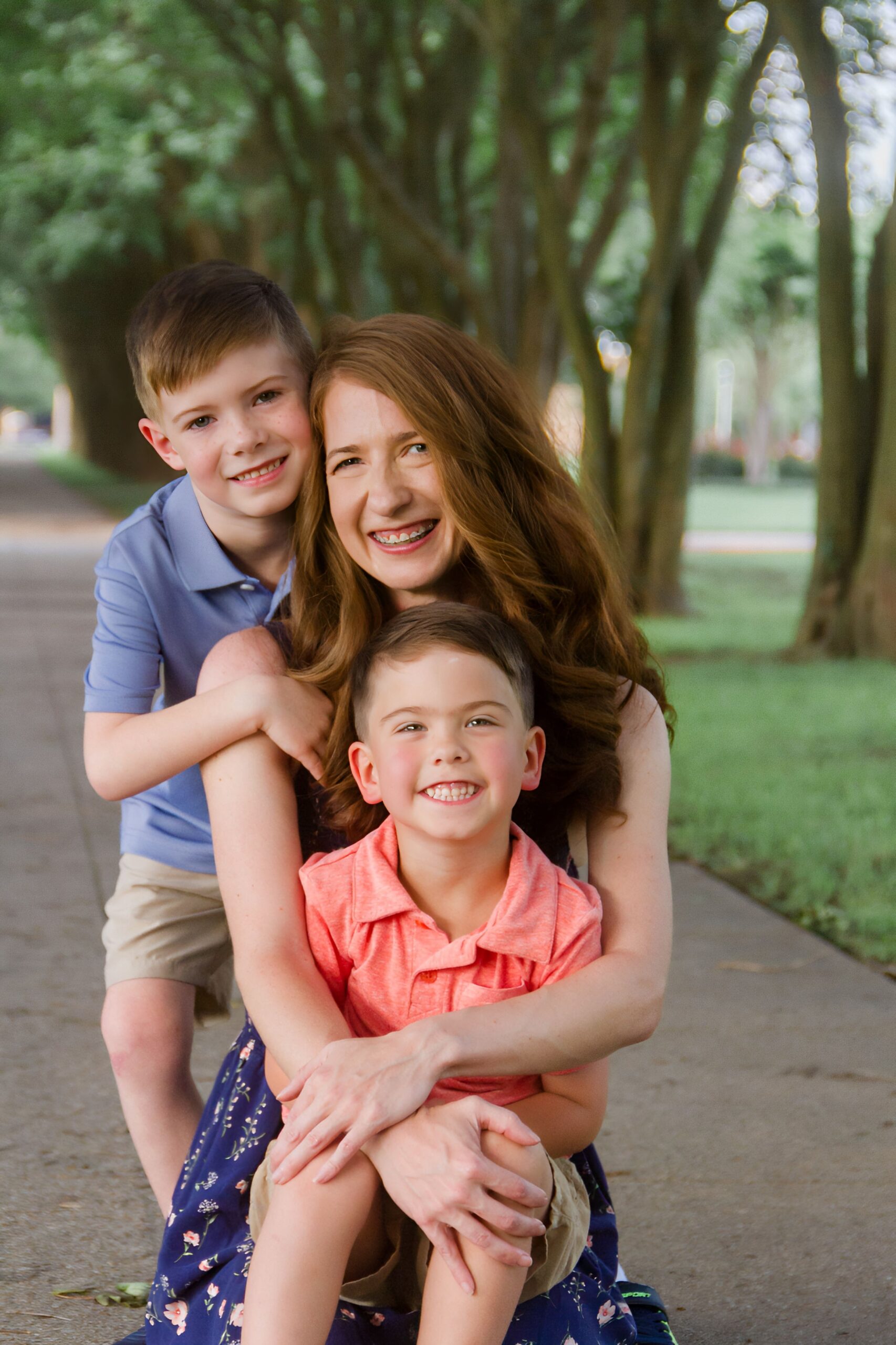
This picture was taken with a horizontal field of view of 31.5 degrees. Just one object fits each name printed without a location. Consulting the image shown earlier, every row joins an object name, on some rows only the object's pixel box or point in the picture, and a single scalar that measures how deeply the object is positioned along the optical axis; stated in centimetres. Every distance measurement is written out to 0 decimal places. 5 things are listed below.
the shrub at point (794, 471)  5925
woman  226
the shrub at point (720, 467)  5522
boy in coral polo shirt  219
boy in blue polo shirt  280
